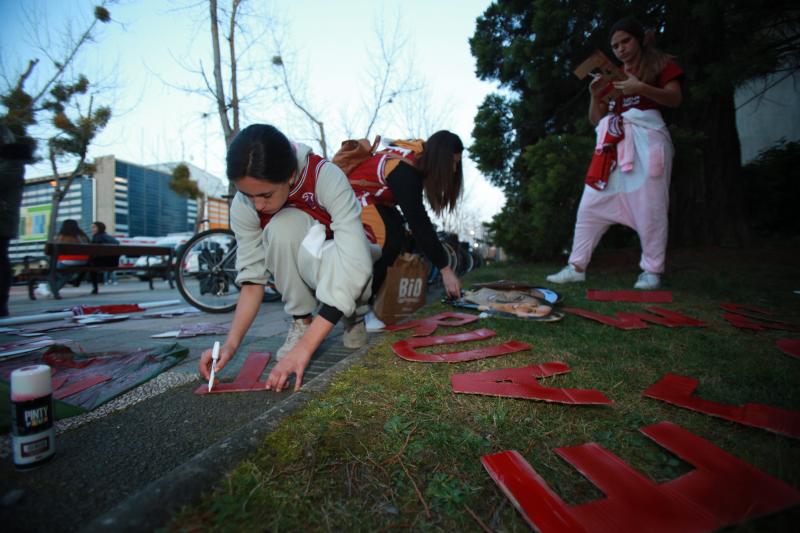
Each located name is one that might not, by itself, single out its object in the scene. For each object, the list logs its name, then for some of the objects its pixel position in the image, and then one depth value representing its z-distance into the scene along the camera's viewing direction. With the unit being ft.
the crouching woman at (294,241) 4.20
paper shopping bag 7.33
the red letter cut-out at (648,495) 2.01
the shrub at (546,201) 13.92
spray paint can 2.76
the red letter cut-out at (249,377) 4.34
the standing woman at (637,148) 9.73
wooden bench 15.97
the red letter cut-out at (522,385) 3.53
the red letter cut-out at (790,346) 4.90
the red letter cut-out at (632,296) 8.99
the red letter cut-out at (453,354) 5.03
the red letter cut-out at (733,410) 2.92
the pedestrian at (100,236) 26.48
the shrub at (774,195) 19.13
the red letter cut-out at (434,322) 6.74
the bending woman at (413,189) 7.22
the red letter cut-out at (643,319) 6.67
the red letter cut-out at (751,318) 6.44
